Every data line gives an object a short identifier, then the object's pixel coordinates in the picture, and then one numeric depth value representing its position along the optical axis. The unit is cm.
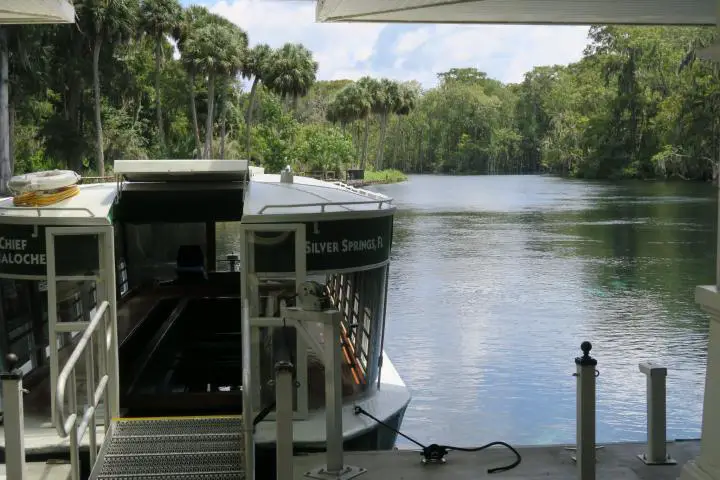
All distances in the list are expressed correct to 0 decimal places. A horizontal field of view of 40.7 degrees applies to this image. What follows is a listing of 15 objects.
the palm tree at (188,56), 6375
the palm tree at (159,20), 6075
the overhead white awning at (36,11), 894
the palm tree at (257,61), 7088
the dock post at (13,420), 509
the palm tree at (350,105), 8894
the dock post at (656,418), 703
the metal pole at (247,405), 679
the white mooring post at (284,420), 560
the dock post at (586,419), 643
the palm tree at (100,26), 5162
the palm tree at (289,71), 7138
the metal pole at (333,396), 653
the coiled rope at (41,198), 914
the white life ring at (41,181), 924
